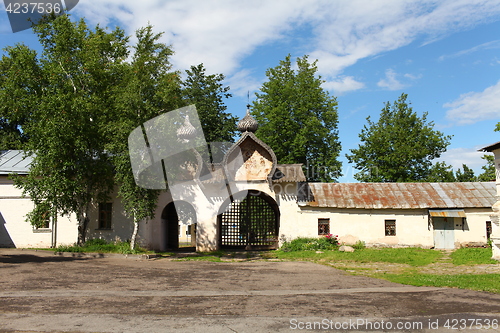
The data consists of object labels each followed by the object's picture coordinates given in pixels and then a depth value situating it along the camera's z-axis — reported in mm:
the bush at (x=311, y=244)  20438
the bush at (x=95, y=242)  19953
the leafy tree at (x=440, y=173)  33375
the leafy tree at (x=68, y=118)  18281
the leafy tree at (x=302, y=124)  32062
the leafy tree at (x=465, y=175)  39619
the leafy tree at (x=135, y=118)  18016
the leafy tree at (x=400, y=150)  32688
